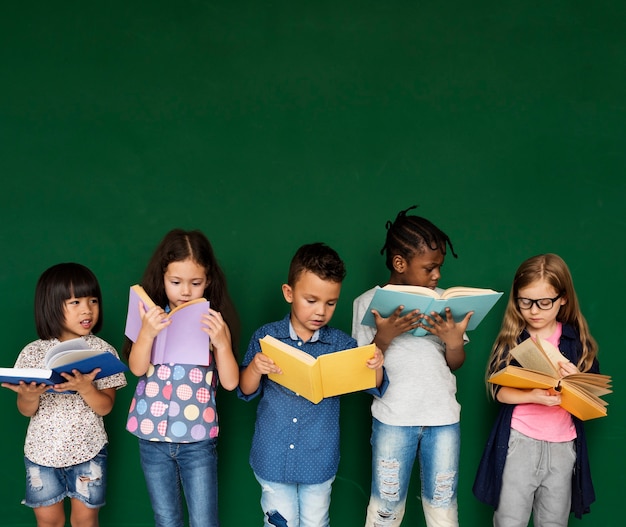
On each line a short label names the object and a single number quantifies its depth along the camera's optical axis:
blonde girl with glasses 2.32
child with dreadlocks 2.25
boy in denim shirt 2.14
